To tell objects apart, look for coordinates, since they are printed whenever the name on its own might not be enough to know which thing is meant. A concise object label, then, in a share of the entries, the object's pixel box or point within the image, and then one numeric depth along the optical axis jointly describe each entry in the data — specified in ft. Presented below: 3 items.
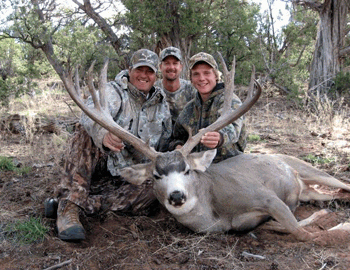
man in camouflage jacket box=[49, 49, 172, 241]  14.30
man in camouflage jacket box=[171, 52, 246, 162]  16.63
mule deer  12.52
